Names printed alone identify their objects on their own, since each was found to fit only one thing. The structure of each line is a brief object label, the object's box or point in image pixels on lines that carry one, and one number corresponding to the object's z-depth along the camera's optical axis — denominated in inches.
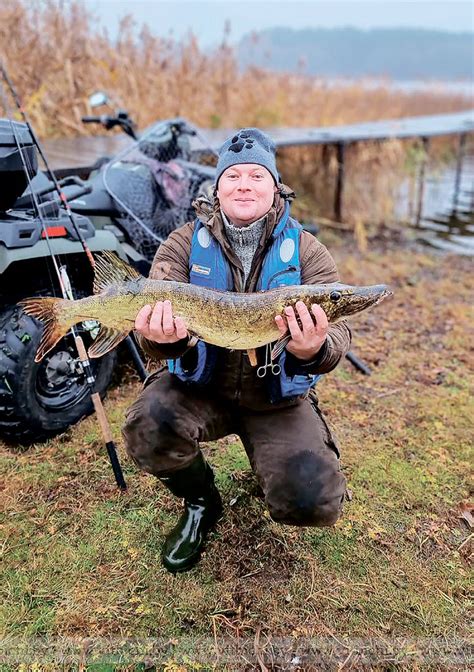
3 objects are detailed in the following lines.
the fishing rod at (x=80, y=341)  106.7
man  86.3
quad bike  111.9
